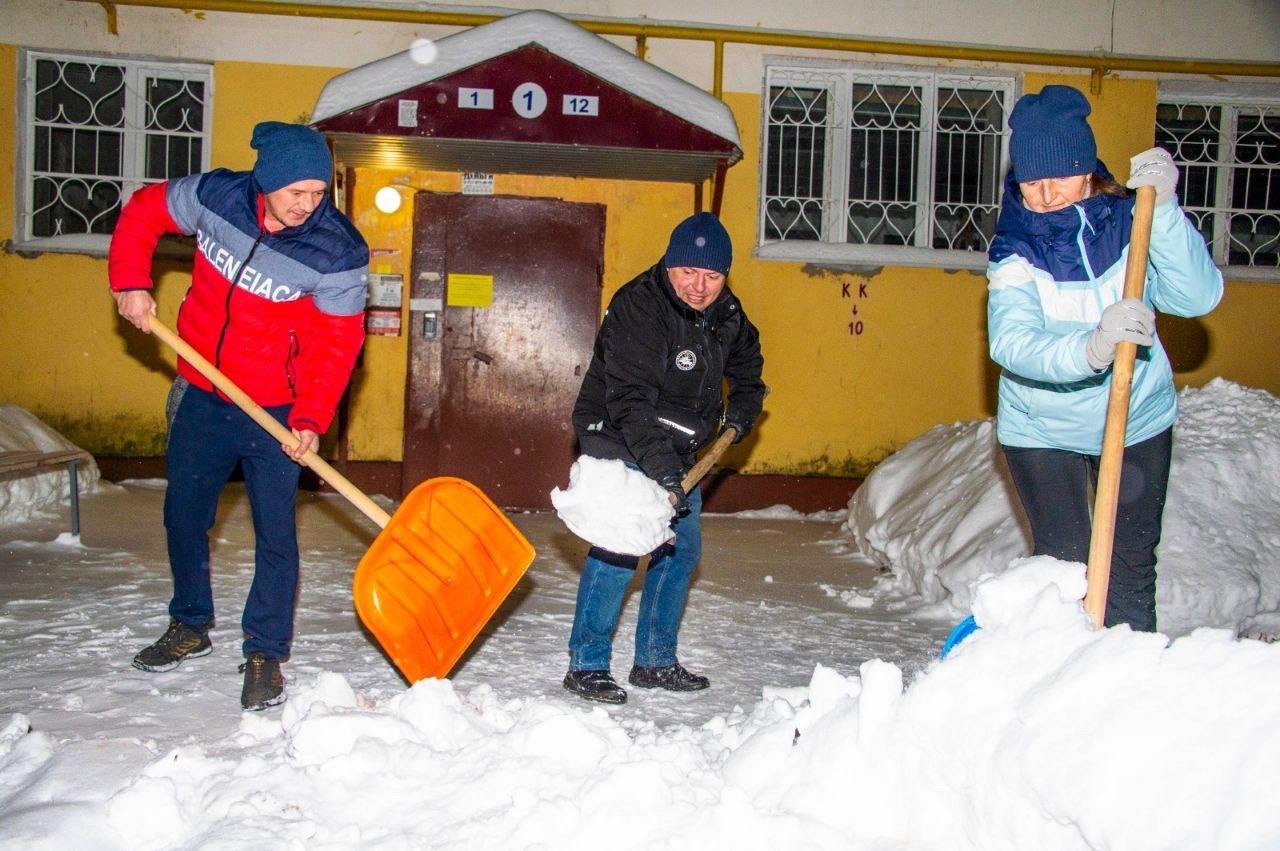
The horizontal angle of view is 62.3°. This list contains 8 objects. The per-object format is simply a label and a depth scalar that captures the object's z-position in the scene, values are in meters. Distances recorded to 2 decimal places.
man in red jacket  3.29
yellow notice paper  7.36
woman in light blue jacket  2.71
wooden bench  5.19
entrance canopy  6.33
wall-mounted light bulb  7.35
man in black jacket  3.47
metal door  7.36
